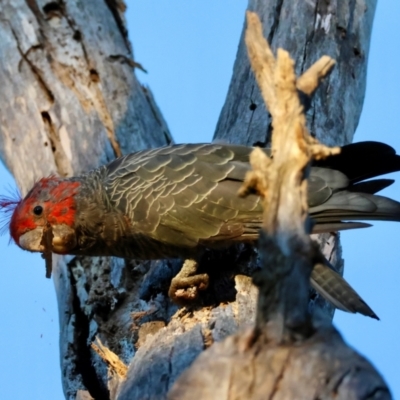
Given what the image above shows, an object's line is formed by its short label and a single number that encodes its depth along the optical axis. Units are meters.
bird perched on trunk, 7.76
